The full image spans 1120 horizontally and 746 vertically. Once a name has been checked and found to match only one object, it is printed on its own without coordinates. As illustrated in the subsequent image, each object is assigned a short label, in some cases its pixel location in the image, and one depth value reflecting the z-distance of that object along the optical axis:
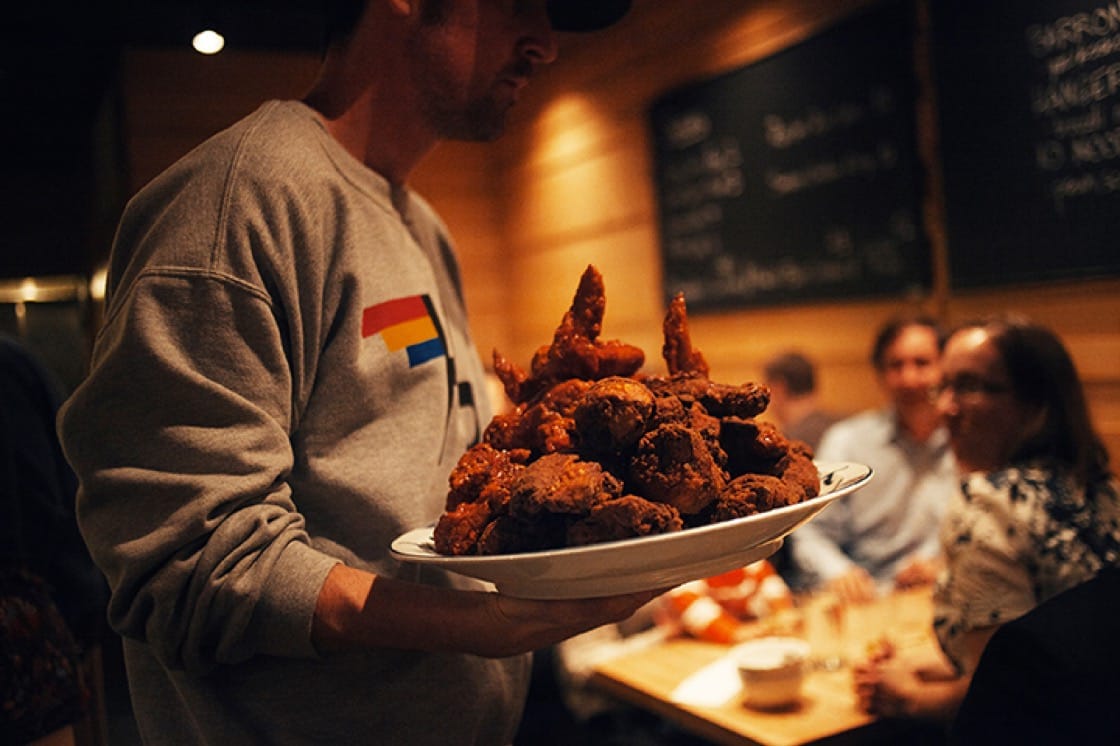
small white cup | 1.69
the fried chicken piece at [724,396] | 0.95
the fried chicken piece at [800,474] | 0.91
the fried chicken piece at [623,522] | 0.79
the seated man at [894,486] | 3.03
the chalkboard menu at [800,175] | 3.31
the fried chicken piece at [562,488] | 0.80
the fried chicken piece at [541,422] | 0.91
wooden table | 1.66
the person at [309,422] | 0.86
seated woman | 1.71
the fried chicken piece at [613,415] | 0.84
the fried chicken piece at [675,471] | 0.84
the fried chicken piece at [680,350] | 1.04
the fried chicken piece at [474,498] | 0.86
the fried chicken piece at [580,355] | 0.99
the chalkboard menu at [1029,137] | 2.50
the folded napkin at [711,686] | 1.82
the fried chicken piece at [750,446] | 0.94
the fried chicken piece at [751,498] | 0.85
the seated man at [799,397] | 3.61
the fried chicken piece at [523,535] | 0.84
